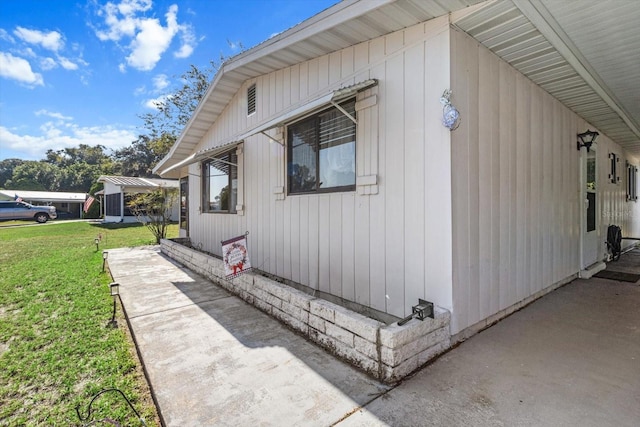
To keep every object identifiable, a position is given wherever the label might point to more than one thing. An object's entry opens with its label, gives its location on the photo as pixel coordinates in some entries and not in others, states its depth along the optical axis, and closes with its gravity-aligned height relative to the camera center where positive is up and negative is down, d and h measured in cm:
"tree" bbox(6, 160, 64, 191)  4400 +560
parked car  2222 +21
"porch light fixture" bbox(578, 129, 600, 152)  505 +123
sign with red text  419 -61
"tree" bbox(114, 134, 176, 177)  3672 +669
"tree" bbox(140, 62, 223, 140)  1762 +664
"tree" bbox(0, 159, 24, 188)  5172 +849
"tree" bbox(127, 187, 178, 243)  1142 +38
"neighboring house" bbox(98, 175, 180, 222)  1970 +140
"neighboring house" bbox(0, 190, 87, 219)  3067 +149
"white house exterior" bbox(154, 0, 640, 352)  268 +76
